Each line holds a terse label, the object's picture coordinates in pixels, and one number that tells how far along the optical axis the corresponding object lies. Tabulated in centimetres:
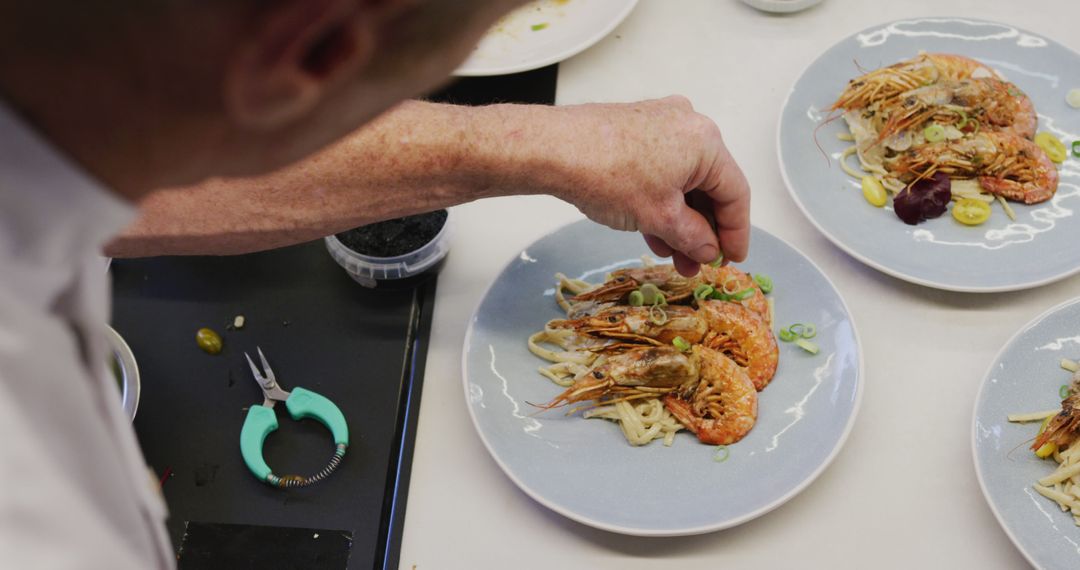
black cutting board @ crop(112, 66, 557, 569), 148
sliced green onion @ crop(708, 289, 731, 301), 163
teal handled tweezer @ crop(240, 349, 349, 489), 149
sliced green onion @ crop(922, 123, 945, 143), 181
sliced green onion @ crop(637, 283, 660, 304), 165
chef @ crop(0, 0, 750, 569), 45
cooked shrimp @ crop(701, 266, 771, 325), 162
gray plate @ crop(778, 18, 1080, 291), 161
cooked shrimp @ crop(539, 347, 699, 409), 155
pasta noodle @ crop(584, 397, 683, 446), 149
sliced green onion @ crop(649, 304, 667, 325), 161
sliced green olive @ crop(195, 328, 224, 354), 165
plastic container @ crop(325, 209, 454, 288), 165
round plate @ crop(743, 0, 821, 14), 205
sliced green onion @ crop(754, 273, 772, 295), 164
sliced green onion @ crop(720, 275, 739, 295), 164
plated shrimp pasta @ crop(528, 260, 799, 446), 151
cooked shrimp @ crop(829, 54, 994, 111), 185
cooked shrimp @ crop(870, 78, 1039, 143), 182
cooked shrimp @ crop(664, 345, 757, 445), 147
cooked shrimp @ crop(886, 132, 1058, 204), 171
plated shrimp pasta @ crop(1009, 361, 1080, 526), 134
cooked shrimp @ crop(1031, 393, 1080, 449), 137
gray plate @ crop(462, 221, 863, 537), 139
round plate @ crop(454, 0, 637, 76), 196
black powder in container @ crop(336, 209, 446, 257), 167
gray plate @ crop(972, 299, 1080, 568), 131
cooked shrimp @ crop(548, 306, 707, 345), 161
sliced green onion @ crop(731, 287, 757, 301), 162
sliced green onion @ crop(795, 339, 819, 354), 154
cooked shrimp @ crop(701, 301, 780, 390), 155
